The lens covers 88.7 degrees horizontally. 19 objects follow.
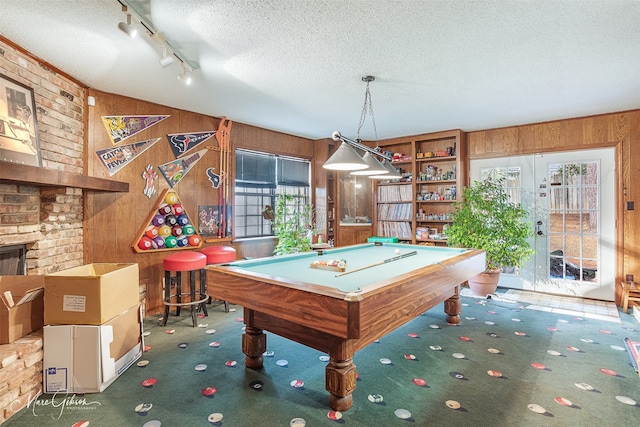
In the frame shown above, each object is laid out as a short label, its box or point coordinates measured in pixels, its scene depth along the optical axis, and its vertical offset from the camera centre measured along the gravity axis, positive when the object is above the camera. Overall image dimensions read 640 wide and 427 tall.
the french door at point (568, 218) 4.25 -0.09
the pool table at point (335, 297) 1.70 -0.50
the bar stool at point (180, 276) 3.41 -0.68
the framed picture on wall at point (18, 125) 2.34 +0.69
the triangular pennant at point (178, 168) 3.91 +0.57
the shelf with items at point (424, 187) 5.18 +0.43
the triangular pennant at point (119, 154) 3.43 +0.65
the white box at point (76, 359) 2.16 -0.96
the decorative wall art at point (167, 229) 3.71 -0.18
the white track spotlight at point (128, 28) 1.98 +1.14
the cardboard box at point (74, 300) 2.21 -0.58
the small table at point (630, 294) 3.81 -0.98
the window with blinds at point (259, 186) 4.76 +0.44
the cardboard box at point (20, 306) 2.08 -0.61
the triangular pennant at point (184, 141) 3.95 +0.91
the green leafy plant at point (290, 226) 4.59 -0.18
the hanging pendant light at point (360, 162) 2.67 +0.43
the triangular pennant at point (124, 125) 3.45 +0.97
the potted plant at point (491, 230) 4.26 -0.25
